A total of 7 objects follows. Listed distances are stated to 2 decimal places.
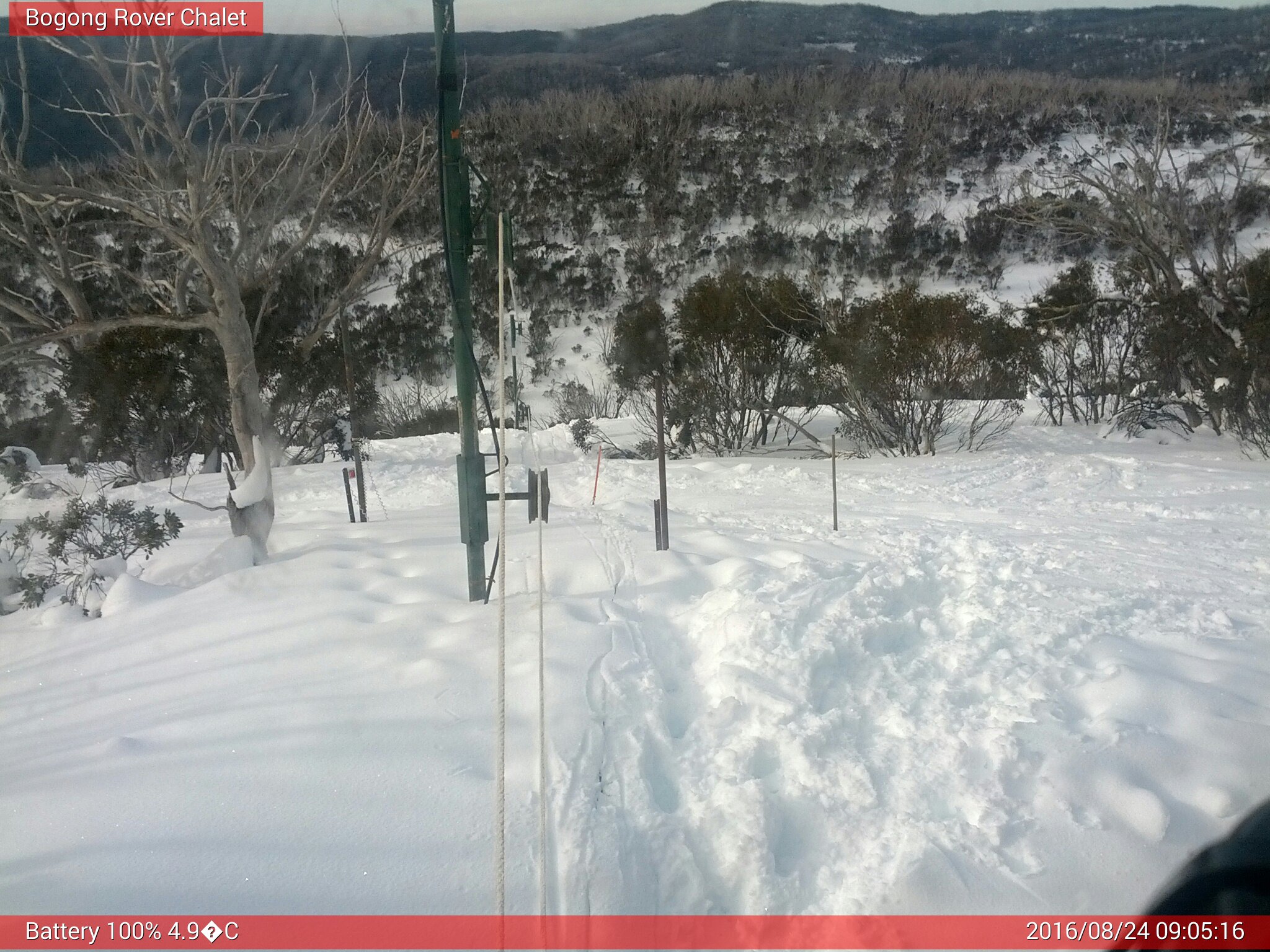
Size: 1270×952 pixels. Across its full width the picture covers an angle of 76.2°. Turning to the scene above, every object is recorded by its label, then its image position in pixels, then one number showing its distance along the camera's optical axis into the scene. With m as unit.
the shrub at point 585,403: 19.02
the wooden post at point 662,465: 5.18
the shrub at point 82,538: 5.92
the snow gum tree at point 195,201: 5.49
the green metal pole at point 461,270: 3.83
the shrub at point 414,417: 18.50
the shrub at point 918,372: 11.55
